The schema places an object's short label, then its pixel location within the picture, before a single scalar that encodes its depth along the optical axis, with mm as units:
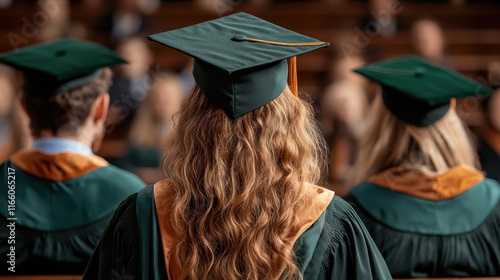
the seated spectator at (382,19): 7922
